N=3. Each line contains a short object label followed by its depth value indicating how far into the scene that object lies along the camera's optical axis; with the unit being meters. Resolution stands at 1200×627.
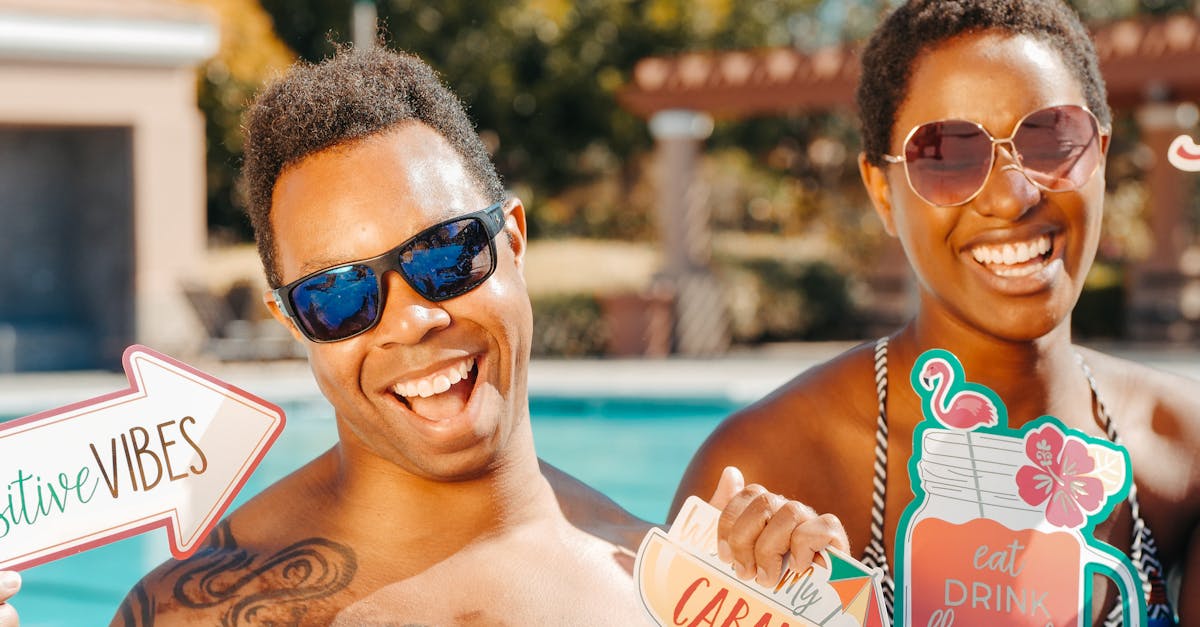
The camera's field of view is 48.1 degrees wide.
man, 1.84
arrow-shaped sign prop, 1.88
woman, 2.04
